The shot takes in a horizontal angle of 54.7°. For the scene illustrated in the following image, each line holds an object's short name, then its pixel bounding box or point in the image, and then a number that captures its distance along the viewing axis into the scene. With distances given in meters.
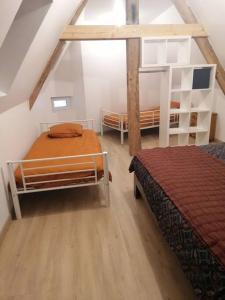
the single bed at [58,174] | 2.25
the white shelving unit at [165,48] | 3.39
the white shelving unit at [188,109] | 3.54
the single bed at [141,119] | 4.66
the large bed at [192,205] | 1.07
